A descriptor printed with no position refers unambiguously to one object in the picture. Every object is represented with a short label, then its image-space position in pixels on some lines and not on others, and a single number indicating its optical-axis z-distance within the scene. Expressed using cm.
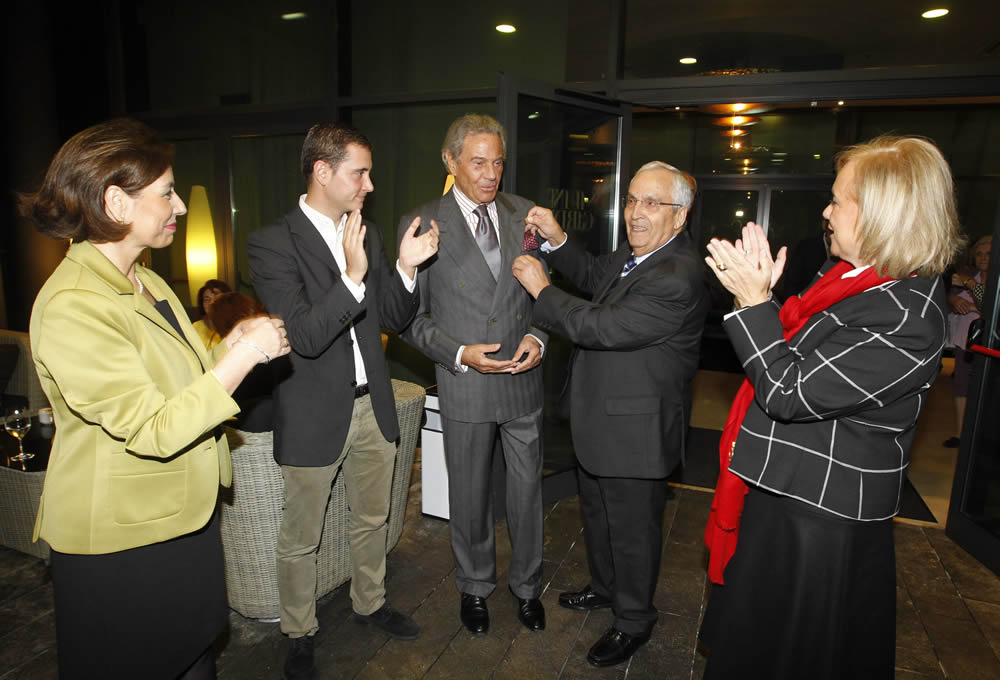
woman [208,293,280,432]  249
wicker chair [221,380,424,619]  251
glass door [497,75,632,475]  330
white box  354
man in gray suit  249
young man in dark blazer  207
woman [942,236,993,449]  416
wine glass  309
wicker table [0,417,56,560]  302
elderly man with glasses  221
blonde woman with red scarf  149
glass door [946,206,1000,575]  337
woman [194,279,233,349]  434
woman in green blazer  136
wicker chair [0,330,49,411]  488
